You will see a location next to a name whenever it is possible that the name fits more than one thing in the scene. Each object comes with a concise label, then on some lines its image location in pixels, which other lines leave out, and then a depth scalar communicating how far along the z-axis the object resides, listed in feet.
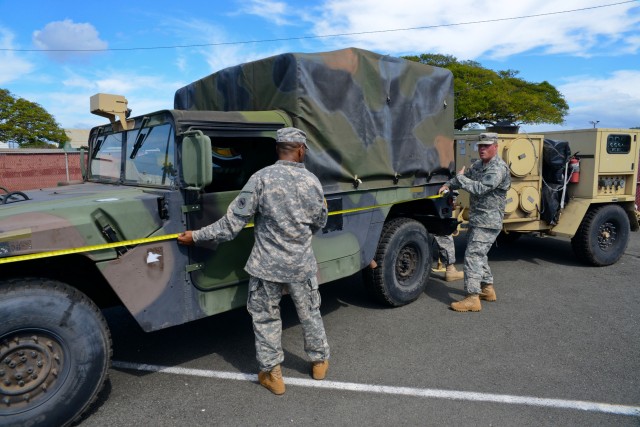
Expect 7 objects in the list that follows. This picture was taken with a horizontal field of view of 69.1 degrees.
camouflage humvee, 8.57
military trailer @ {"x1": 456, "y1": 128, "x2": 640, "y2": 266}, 19.88
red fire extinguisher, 20.66
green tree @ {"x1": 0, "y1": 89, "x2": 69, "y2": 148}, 111.45
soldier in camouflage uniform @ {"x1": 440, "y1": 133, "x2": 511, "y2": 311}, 15.42
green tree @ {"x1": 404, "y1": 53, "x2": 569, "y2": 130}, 88.07
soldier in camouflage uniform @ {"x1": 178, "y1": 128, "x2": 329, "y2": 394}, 9.74
